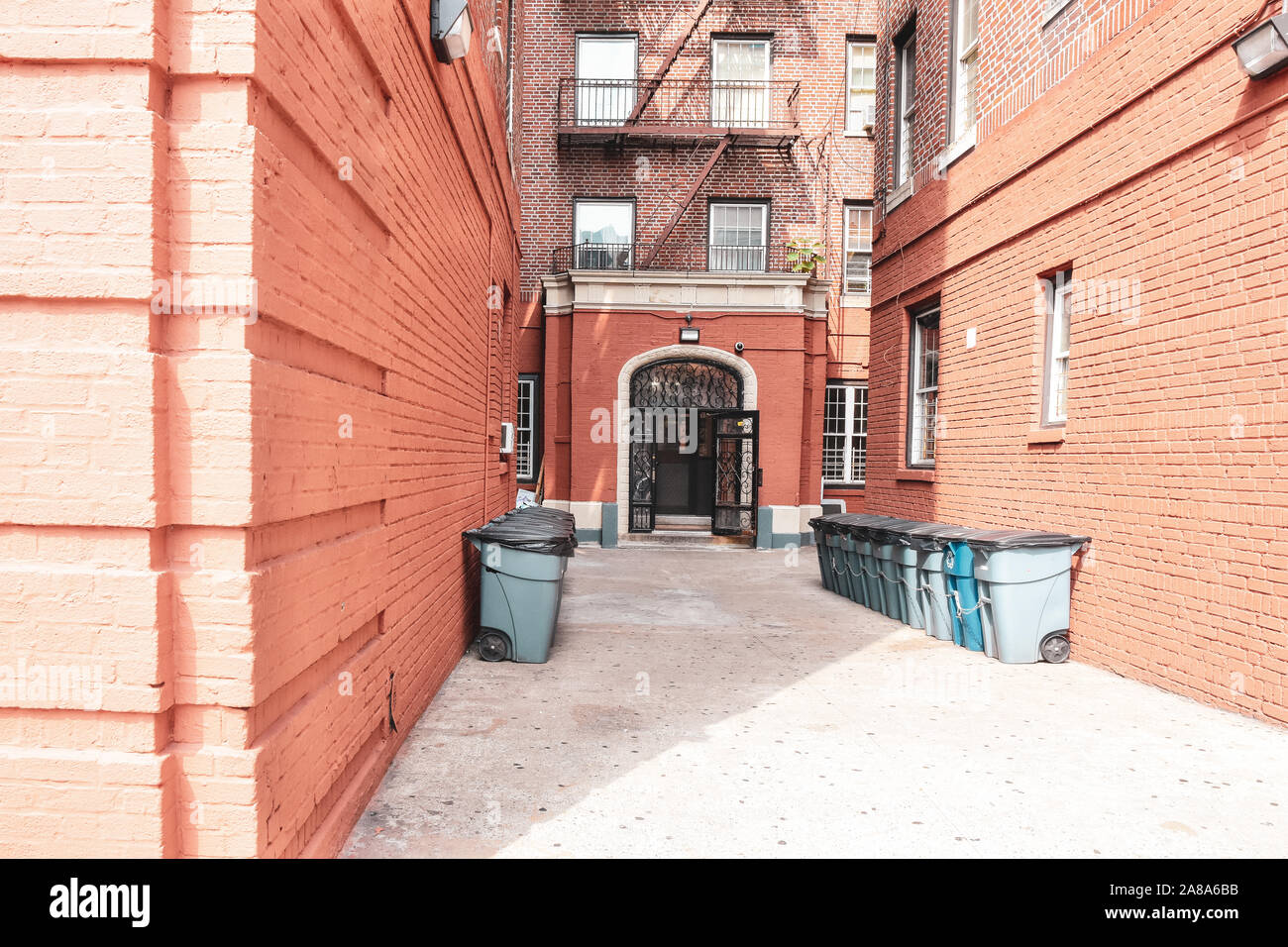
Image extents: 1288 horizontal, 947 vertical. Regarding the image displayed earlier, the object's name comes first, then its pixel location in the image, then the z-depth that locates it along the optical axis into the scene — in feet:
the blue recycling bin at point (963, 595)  23.81
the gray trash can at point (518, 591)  20.98
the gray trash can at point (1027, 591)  22.29
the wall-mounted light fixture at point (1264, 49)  16.10
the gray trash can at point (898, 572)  27.58
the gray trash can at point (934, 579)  25.44
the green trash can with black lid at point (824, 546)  35.65
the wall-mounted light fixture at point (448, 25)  15.26
